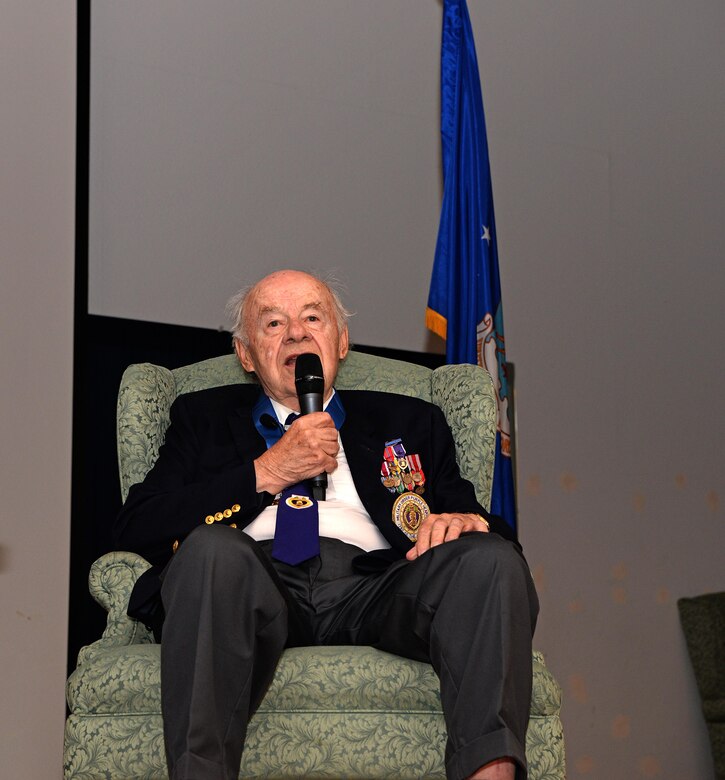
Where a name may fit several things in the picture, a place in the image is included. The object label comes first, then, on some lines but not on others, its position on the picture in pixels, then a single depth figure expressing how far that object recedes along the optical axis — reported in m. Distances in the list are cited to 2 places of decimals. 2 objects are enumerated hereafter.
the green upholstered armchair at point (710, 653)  4.18
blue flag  3.44
